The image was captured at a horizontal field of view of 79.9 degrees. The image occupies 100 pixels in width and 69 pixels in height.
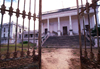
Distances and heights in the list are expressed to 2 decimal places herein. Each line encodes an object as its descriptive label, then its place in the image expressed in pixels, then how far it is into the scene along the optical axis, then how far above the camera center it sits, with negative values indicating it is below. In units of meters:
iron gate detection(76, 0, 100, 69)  1.34 -0.69
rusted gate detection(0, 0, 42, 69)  1.62 -0.71
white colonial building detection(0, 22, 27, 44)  21.84 +1.58
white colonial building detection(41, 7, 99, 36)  15.69 +4.56
